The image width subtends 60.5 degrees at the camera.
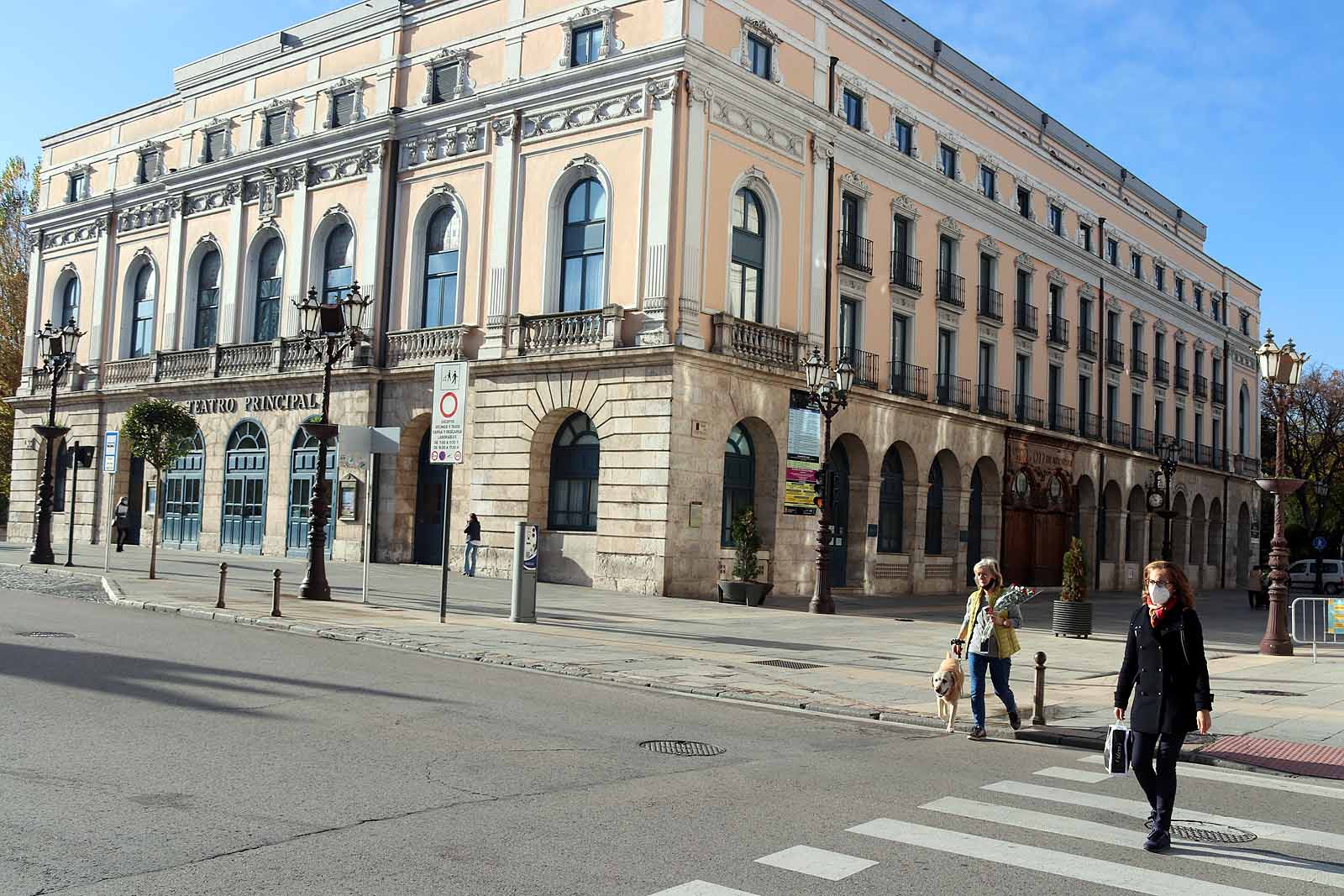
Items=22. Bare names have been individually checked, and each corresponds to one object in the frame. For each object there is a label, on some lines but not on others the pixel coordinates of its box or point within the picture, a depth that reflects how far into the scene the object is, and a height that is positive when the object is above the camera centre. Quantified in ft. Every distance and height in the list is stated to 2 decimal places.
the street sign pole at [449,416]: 63.00 +4.96
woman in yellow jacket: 34.73 -3.43
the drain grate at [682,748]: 29.94 -6.16
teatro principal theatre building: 90.79 +22.55
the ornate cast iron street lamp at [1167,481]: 118.83 +6.42
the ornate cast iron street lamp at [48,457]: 90.94 +2.64
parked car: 166.20 -5.14
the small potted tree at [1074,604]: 72.38 -4.58
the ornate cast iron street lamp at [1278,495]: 64.28 +2.53
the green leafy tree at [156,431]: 89.66 +4.90
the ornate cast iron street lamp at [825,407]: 81.56 +8.24
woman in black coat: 22.02 -2.95
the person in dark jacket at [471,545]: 96.94 -3.25
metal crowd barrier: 61.87 -4.55
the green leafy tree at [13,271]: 174.60 +32.99
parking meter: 61.93 -3.70
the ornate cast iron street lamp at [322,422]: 69.87 +4.70
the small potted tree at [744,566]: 84.48 -3.54
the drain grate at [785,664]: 50.63 -6.40
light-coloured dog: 34.94 -4.74
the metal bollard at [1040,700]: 36.73 -5.46
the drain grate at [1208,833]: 22.95 -6.02
